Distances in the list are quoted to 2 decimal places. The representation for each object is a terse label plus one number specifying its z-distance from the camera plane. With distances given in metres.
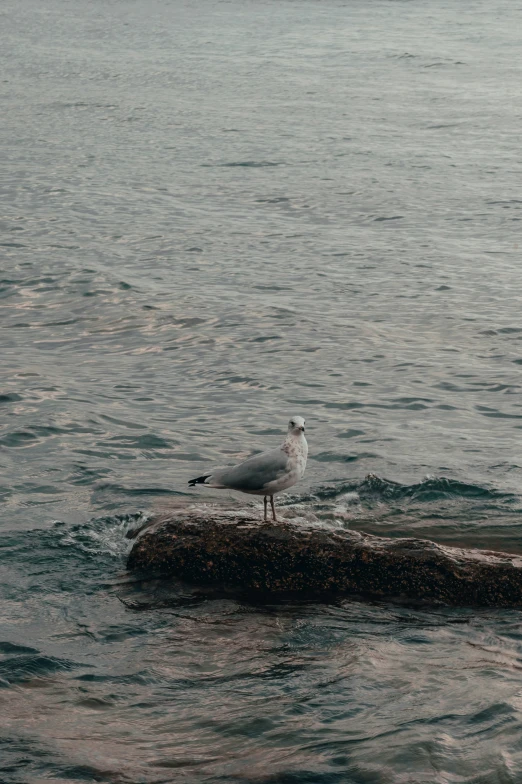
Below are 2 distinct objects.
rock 9.03
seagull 9.48
